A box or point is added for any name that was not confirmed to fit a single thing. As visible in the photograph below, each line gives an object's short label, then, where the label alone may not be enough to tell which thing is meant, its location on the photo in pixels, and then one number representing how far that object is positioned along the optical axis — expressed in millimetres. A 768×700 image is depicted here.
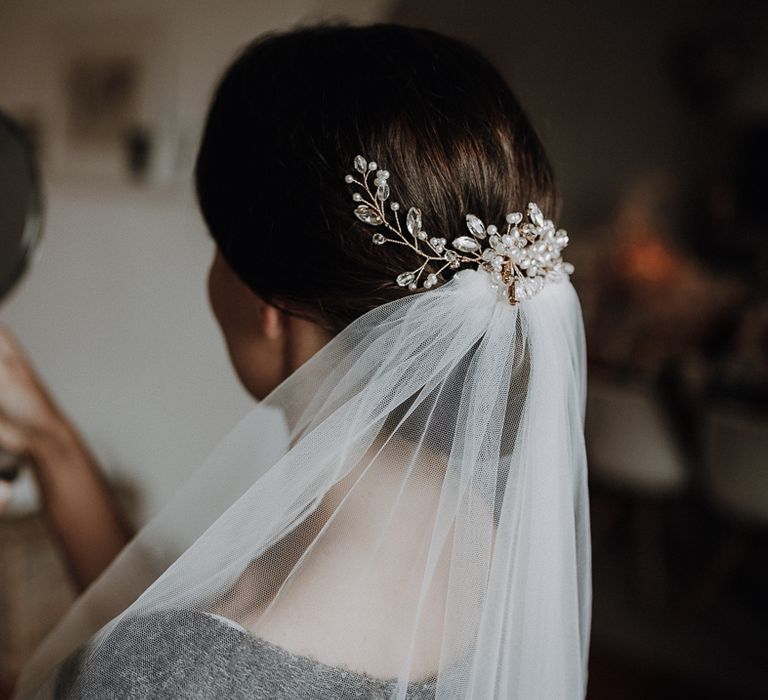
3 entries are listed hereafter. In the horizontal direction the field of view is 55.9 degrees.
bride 625
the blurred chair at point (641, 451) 2537
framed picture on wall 1331
